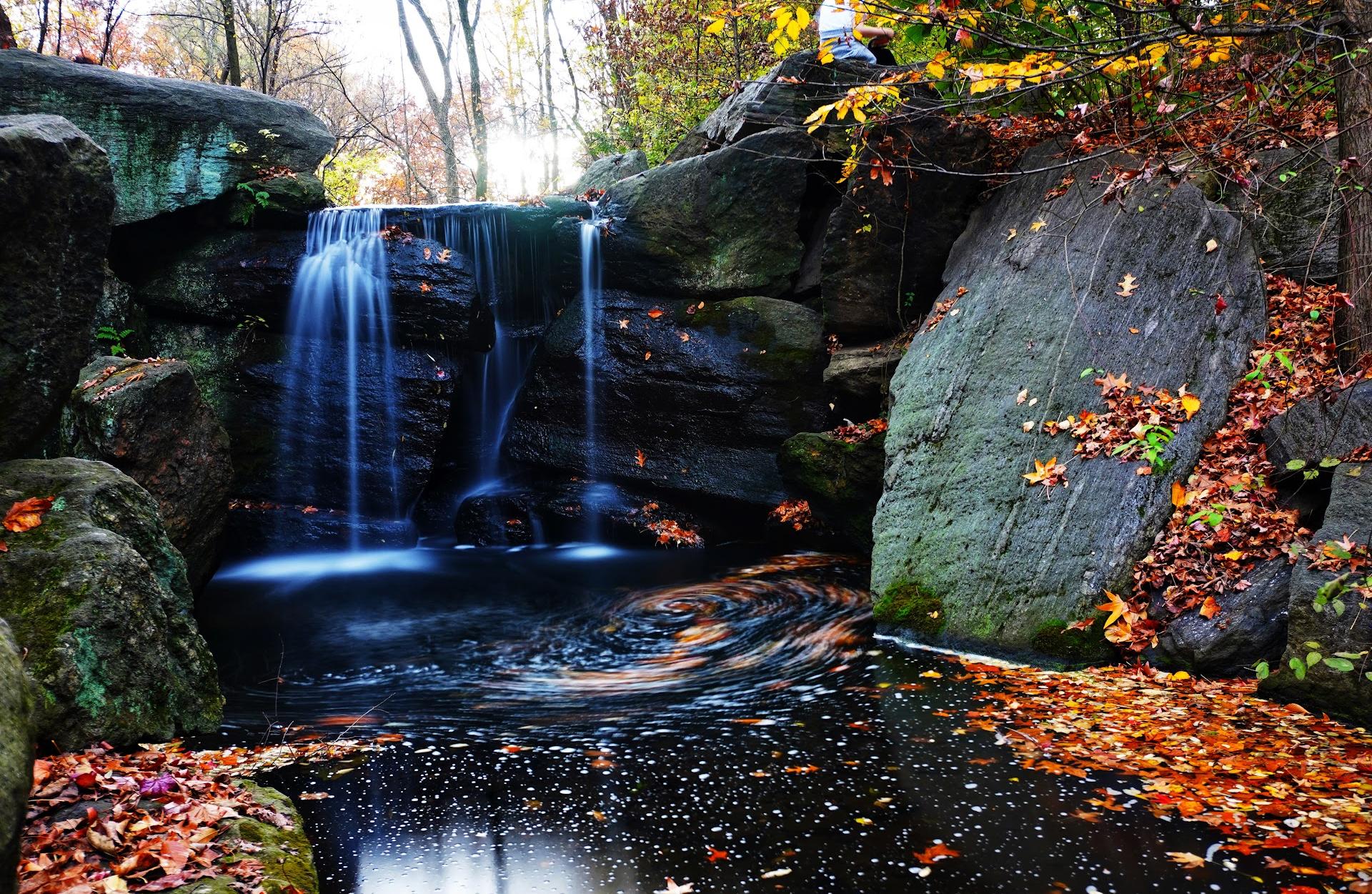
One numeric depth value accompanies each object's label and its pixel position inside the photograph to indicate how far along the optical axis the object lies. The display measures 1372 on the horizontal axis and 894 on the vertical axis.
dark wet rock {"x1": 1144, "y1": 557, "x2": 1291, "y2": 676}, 4.61
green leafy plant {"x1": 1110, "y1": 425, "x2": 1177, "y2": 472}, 5.72
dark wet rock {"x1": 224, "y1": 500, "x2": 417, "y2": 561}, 9.88
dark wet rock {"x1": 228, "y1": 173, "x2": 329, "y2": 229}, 10.71
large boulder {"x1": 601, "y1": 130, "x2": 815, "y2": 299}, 9.96
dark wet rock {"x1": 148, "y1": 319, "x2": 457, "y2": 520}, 10.34
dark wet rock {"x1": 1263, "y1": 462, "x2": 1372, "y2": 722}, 4.08
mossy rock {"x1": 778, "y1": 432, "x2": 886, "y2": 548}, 8.60
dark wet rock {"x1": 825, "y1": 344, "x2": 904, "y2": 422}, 8.90
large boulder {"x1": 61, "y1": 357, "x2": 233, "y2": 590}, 6.87
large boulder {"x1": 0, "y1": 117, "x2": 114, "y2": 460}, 4.35
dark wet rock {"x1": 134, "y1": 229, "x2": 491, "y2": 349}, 10.41
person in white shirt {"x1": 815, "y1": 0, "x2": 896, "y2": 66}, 9.32
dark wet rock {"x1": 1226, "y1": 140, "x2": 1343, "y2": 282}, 6.62
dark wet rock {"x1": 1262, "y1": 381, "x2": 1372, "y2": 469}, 4.91
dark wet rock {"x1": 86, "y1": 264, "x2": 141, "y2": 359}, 9.72
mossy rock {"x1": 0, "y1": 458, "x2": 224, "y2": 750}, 3.86
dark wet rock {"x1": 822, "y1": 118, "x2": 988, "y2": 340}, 8.62
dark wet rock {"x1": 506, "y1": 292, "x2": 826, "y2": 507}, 9.84
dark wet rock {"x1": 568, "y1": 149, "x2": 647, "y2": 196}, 13.80
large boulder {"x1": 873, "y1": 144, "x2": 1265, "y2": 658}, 5.63
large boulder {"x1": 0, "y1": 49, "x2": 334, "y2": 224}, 9.95
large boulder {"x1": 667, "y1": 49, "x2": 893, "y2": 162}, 9.37
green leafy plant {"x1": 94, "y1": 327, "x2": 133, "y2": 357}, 9.73
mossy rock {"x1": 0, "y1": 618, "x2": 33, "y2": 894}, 1.88
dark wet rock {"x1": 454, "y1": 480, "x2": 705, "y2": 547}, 9.99
